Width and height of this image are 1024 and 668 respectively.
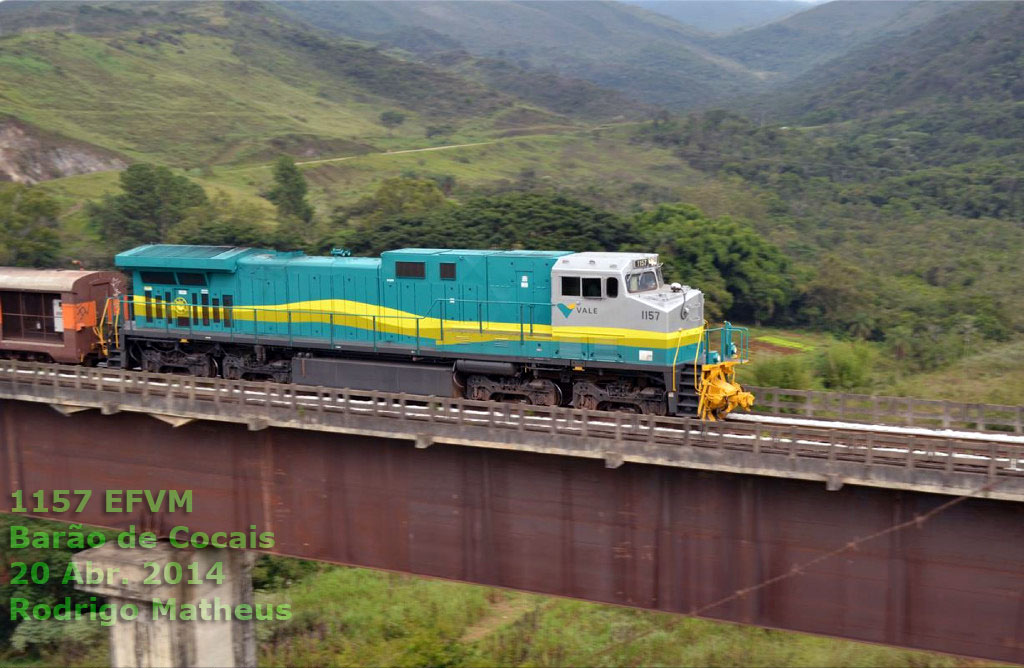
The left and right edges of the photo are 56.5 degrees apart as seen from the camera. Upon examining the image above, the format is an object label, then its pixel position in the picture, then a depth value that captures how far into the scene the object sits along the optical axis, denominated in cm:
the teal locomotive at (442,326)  2261
